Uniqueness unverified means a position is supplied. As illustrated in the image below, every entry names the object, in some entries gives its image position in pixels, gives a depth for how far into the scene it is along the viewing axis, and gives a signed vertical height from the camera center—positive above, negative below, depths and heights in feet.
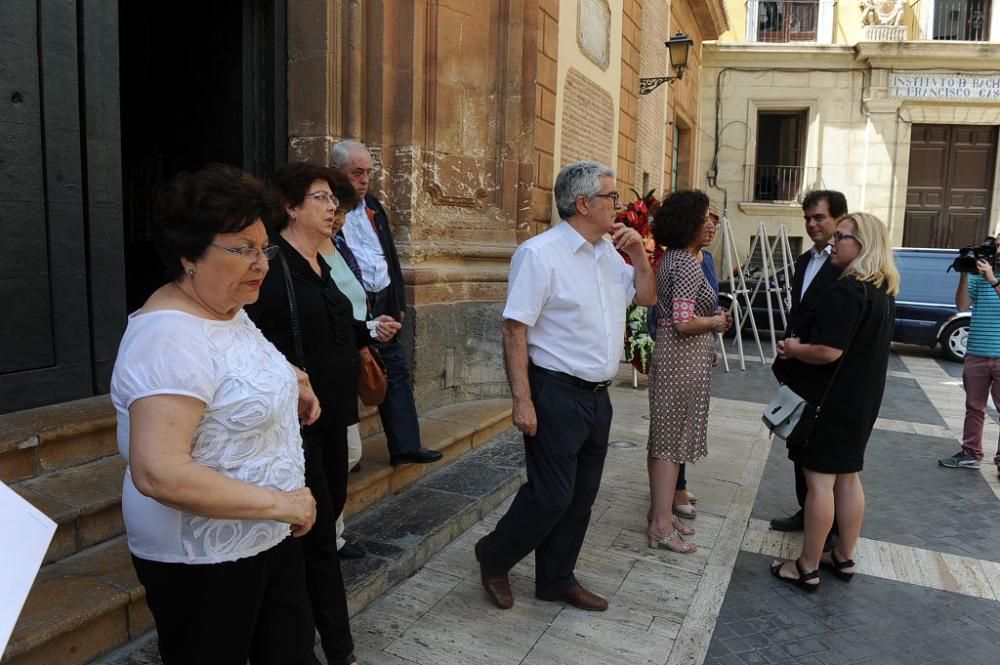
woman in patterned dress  11.94 -1.81
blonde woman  10.43 -1.61
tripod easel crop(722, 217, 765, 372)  32.14 -1.70
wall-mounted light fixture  35.22 +9.20
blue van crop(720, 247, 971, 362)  35.55 -2.32
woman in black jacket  7.55 -1.06
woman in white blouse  4.82 -1.31
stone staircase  7.50 -3.64
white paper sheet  3.54 -1.56
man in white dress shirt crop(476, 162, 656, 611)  9.39 -1.23
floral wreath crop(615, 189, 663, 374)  22.54 -2.19
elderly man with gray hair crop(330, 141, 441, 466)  12.41 -0.99
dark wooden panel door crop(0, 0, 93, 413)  9.82 +0.25
